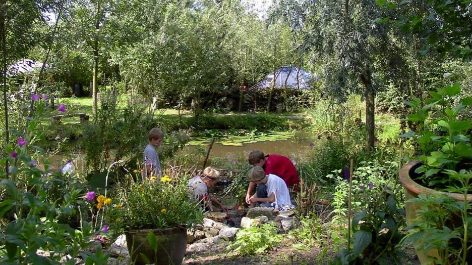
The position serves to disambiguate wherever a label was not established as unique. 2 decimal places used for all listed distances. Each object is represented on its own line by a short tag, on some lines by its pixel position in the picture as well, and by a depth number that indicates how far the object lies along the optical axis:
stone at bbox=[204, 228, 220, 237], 5.16
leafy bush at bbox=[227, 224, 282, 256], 3.94
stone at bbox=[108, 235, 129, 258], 4.32
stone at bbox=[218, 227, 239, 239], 4.82
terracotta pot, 2.26
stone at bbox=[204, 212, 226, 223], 5.57
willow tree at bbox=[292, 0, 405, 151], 7.57
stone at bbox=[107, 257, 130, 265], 3.71
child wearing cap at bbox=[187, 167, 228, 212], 5.41
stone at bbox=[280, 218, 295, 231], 4.76
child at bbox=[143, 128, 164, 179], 5.59
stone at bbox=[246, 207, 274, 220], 5.28
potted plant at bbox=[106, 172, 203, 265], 3.66
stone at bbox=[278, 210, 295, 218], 5.20
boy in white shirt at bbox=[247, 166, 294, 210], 5.63
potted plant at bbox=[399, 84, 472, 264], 2.04
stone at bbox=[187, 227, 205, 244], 4.90
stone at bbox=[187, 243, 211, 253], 4.55
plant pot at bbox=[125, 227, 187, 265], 3.63
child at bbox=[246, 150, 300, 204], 6.33
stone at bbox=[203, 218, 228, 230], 5.28
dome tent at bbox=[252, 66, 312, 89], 20.66
